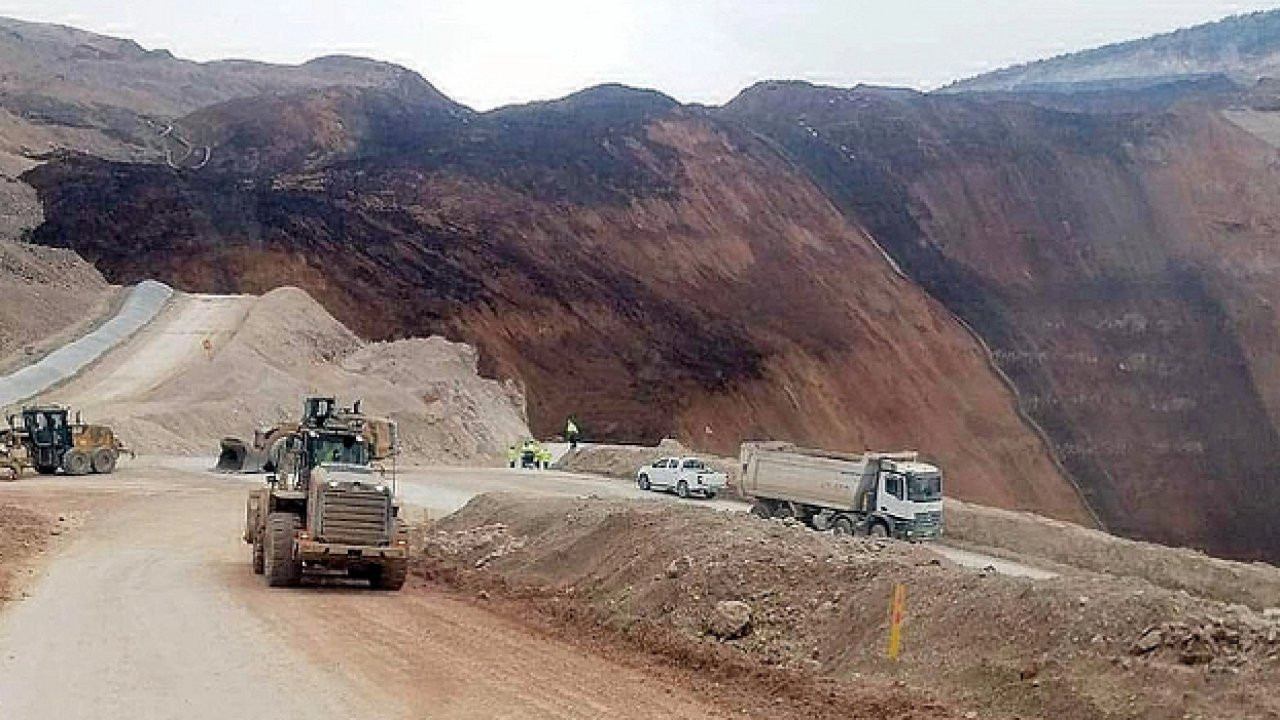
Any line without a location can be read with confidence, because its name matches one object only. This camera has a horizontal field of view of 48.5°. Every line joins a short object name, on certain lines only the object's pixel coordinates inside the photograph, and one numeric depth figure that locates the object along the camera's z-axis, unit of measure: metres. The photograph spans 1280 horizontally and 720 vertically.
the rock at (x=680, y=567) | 17.33
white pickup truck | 45.19
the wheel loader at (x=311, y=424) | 23.03
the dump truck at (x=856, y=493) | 36.31
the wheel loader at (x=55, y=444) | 41.84
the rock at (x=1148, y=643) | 12.01
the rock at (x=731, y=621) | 15.57
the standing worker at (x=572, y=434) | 61.46
